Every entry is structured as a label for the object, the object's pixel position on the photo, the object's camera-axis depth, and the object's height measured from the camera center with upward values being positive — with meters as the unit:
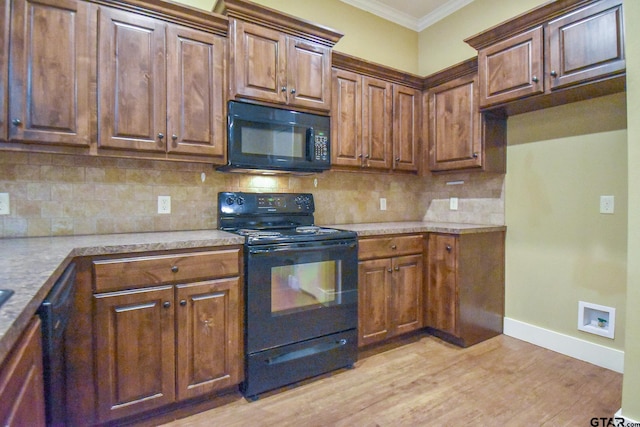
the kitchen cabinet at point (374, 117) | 2.70 +0.80
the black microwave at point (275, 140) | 2.17 +0.48
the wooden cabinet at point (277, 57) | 2.15 +1.04
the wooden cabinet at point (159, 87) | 1.87 +0.72
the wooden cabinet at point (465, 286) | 2.60 -0.61
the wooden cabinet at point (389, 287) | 2.46 -0.59
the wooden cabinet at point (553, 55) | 1.95 +1.01
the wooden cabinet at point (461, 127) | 2.72 +0.70
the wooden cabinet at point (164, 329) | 1.62 -0.62
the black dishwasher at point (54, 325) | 1.00 -0.38
